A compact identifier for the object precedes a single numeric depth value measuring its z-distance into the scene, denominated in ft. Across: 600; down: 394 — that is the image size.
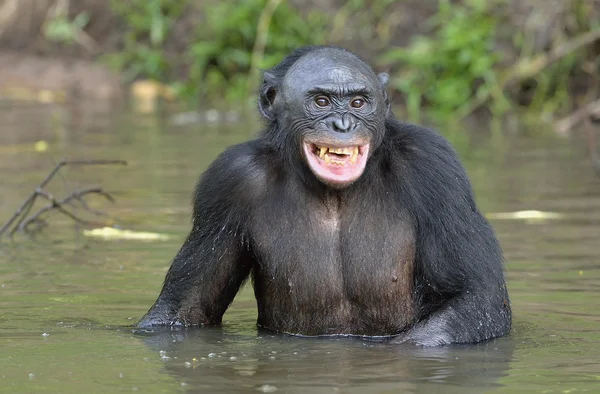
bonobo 46.65
